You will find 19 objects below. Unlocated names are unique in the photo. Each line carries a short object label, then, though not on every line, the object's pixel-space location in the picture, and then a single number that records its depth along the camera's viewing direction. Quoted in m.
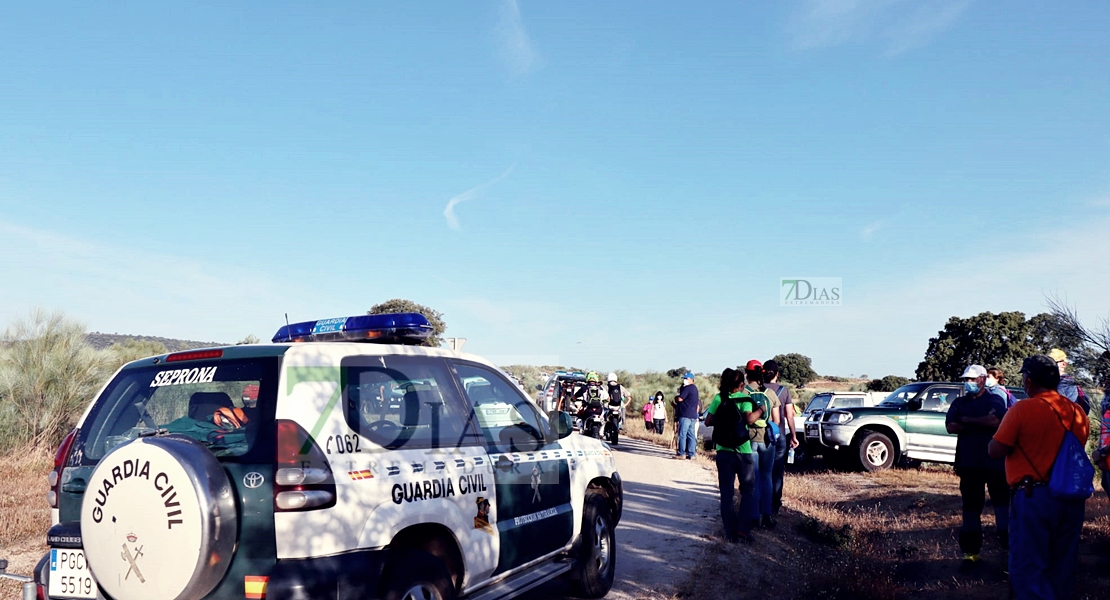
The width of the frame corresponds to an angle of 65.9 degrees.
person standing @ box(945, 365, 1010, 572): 7.74
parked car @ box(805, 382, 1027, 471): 16.14
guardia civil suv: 3.85
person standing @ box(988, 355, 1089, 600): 5.66
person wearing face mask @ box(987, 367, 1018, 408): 8.74
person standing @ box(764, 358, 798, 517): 10.68
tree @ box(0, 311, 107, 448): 13.21
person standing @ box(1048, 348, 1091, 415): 7.12
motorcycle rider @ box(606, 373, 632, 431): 21.39
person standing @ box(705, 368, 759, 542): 8.95
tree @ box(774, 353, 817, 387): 73.88
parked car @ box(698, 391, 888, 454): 19.58
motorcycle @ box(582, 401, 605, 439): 20.92
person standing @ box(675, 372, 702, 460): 17.75
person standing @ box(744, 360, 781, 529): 9.80
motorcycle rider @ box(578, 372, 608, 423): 21.16
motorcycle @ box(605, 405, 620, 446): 21.08
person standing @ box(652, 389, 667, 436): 25.05
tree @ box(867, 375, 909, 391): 54.53
